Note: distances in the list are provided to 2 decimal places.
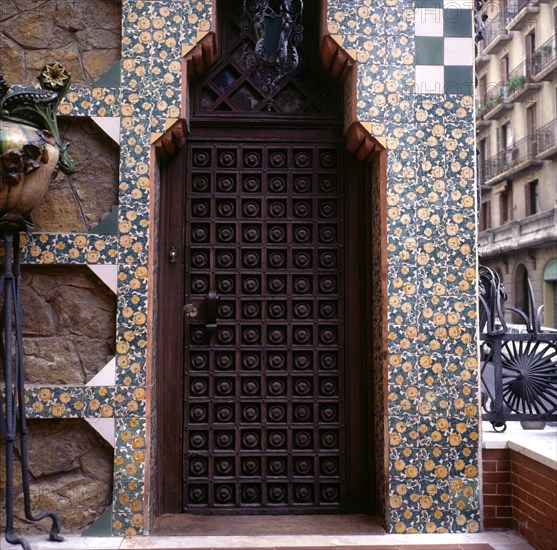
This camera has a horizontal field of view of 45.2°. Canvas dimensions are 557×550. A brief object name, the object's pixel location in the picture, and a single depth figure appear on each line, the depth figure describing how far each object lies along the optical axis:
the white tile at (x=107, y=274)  4.42
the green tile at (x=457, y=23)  4.66
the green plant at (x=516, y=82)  26.31
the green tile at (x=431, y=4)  4.67
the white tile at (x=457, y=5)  4.68
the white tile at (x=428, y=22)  4.65
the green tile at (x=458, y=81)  4.62
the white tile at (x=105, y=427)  4.32
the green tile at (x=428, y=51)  4.63
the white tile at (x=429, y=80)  4.62
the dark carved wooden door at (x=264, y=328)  4.80
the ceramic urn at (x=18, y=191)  3.87
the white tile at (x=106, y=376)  4.35
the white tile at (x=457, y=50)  4.64
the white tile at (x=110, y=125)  4.50
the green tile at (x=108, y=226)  4.45
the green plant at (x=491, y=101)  28.01
